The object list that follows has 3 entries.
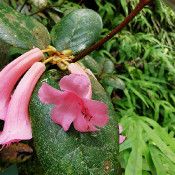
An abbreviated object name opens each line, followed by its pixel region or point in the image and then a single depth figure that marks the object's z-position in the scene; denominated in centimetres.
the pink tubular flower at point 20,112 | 11
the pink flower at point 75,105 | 10
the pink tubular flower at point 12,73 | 13
